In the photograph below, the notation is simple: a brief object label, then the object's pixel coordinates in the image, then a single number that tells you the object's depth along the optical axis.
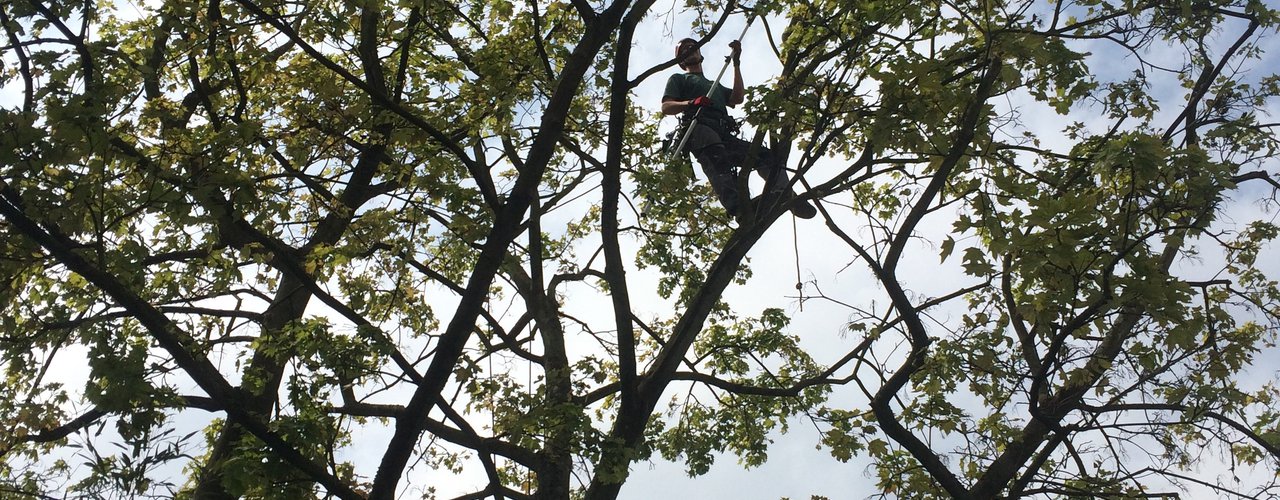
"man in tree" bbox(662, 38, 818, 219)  7.77
